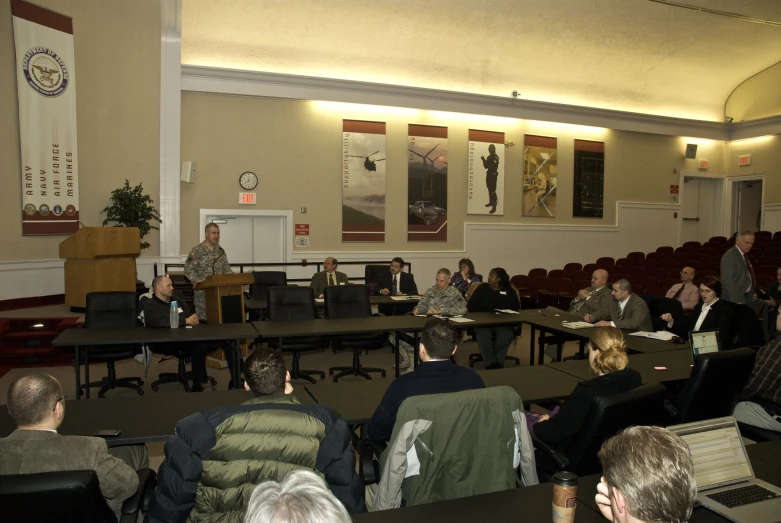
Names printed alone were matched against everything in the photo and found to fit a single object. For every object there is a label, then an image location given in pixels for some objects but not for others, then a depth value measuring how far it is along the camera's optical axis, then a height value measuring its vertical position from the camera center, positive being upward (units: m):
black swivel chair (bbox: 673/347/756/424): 3.21 -0.80
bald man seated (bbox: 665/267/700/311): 7.73 -0.67
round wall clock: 10.27 +1.00
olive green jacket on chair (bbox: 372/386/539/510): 2.31 -0.86
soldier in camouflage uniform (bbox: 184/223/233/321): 6.71 -0.31
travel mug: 1.78 -0.79
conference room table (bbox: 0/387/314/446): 2.69 -0.91
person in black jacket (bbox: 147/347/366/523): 1.87 -0.72
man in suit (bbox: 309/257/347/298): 8.21 -0.58
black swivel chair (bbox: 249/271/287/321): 8.48 -0.67
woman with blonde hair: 2.80 -0.73
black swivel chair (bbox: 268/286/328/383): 6.09 -0.76
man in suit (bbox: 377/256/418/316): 8.74 -0.66
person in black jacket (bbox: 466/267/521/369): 6.75 -0.82
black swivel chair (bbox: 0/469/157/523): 1.67 -0.77
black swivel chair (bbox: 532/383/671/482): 2.50 -0.79
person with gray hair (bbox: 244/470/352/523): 1.00 -0.47
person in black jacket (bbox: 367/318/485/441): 2.77 -0.69
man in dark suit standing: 6.87 -0.36
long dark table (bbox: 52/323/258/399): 4.71 -0.86
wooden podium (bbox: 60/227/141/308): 7.30 -0.34
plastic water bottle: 5.30 -0.73
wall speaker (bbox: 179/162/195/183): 9.72 +1.07
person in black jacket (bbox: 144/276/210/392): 5.43 -0.76
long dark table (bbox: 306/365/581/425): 3.09 -0.89
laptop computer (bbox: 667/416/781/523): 1.96 -0.84
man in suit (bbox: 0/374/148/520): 2.00 -0.75
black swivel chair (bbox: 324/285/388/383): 6.27 -0.84
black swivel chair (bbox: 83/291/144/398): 5.47 -0.81
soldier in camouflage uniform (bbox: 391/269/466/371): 6.50 -0.72
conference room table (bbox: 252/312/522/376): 5.39 -0.87
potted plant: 8.55 +0.38
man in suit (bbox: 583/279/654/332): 5.62 -0.69
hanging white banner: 7.79 +1.61
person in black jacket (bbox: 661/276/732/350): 5.30 -0.66
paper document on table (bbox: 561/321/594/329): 5.74 -0.84
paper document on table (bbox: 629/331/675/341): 5.11 -0.83
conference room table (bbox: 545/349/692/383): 3.85 -0.88
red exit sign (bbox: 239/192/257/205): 10.30 +0.69
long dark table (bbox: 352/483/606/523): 1.87 -0.90
